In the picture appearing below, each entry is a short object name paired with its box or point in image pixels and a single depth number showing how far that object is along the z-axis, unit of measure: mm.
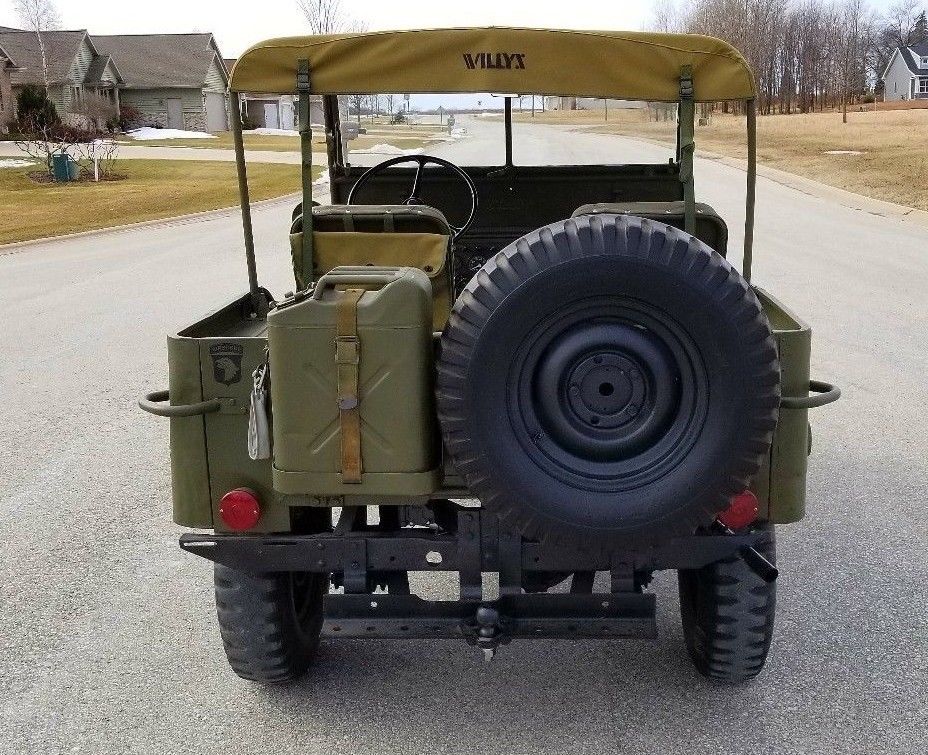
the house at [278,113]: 66812
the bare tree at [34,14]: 58344
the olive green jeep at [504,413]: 2914
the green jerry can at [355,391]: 3021
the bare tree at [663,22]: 92062
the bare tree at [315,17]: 56094
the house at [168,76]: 63656
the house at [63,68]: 56406
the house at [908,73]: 94250
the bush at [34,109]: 45794
